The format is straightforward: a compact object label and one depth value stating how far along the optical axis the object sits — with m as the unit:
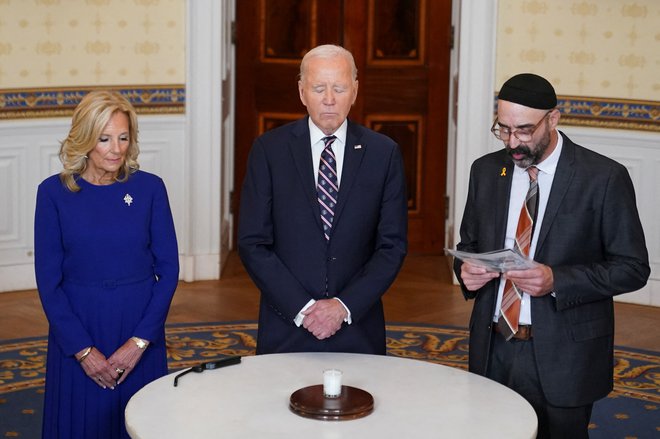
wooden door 7.94
